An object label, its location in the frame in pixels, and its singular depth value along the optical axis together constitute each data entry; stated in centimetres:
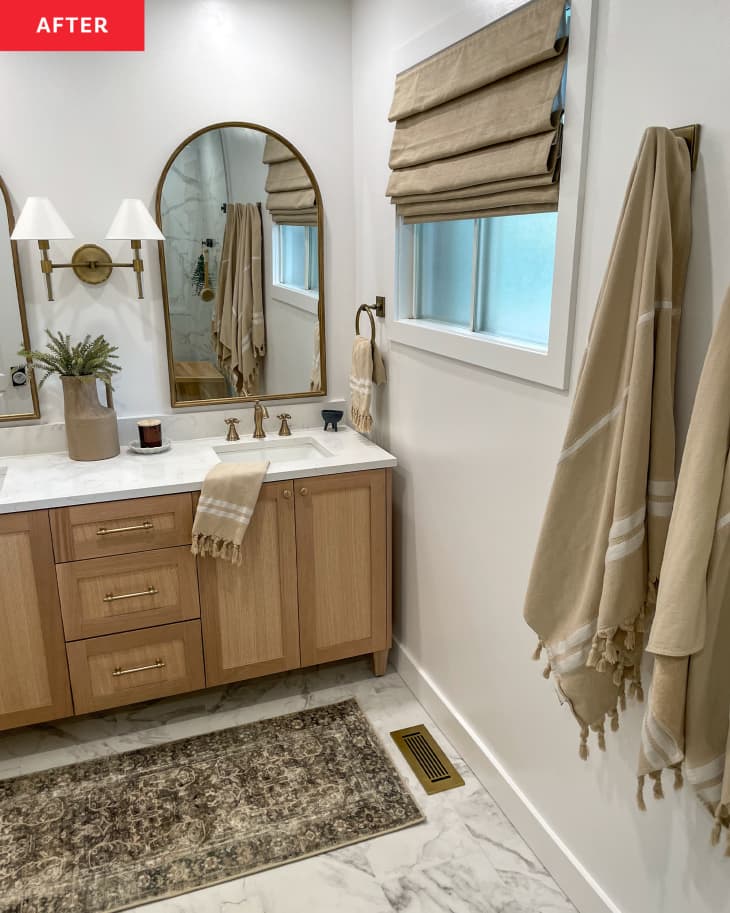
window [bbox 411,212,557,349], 179
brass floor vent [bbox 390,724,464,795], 214
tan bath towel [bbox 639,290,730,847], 109
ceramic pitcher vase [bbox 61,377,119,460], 231
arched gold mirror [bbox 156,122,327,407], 243
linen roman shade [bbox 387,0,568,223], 154
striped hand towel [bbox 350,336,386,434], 247
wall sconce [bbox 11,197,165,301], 217
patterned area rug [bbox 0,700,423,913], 182
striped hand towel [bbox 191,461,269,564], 216
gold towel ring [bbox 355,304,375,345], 251
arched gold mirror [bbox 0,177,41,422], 228
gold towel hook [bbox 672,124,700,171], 120
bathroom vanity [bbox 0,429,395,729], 208
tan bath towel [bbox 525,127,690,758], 121
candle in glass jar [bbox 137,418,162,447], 243
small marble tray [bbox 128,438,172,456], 243
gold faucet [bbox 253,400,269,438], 263
